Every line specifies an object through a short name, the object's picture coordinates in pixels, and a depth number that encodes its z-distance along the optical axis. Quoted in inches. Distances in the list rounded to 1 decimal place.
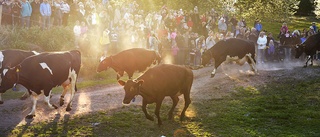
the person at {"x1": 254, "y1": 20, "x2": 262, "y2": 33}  1301.7
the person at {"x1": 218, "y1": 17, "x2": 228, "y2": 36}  1294.3
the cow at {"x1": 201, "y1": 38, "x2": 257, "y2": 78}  854.5
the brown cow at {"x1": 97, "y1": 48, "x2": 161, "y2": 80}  738.2
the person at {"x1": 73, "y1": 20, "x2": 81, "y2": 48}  1043.3
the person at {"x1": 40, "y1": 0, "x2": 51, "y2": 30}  1016.2
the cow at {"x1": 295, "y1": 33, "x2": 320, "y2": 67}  1004.6
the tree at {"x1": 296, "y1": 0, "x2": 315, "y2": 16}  2642.7
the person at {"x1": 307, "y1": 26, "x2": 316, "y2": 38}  1301.4
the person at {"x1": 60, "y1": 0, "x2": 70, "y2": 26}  1084.6
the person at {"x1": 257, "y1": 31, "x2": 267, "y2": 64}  1104.2
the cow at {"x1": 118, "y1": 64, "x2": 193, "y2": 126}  457.1
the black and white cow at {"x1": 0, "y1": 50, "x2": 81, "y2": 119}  501.7
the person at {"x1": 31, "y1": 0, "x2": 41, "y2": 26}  1014.4
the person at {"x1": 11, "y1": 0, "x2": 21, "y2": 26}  971.3
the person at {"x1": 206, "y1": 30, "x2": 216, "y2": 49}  1084.5
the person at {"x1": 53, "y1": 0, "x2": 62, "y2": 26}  1060.5
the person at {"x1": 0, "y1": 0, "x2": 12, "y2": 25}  974.4
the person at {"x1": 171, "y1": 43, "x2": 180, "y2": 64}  1130.7
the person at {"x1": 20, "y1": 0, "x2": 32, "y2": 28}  981.2
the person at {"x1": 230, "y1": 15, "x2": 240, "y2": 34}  1338.6
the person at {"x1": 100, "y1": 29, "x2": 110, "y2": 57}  1058.1
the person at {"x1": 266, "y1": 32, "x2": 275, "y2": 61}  1190.0
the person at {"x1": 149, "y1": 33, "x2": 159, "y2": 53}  1055.0
